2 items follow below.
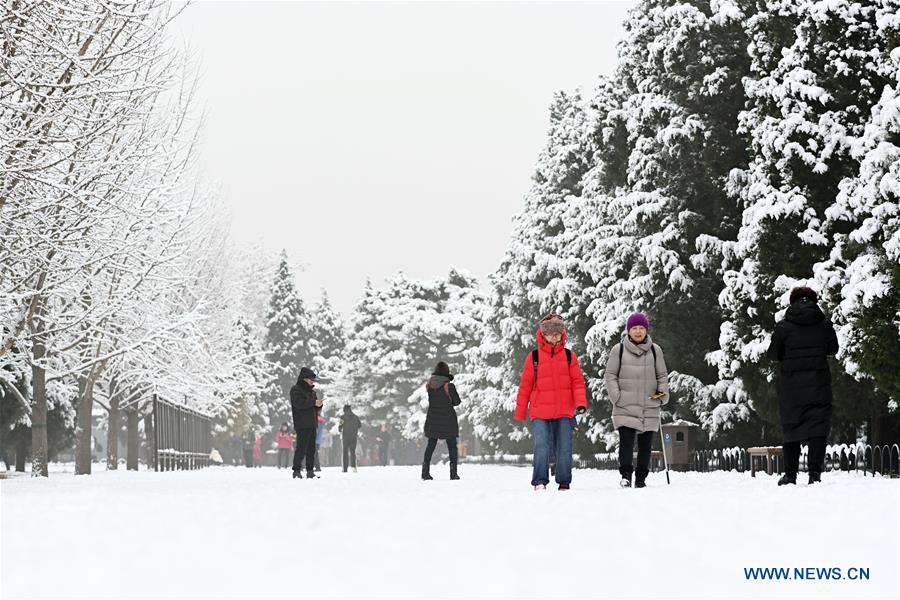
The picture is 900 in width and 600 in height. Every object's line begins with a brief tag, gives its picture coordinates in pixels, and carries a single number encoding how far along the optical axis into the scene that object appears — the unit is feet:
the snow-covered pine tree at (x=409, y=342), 274.98
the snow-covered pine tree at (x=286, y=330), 342.64
